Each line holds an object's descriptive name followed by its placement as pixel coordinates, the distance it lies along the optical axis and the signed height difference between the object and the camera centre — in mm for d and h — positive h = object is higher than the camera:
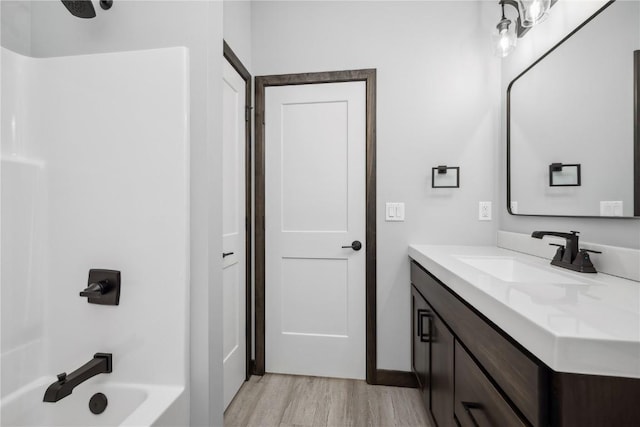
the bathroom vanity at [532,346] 528 -304
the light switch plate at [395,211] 2012 +0
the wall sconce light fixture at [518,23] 1461 +1007
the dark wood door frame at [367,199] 2016 +82
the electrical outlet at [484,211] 1964 +0
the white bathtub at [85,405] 931 -624
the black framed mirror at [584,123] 1077 +390
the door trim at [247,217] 2039 -40
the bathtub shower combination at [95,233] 968 -71
